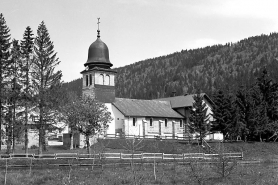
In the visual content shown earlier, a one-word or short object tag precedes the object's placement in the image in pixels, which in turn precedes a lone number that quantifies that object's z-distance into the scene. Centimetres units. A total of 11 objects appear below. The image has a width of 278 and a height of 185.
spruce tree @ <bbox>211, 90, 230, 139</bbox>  5294
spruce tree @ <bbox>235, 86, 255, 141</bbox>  5259
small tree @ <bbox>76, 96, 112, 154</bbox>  4347
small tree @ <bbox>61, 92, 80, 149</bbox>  4531
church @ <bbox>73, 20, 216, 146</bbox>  5922
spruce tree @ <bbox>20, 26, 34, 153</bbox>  4522
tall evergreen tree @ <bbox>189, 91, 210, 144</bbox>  5078
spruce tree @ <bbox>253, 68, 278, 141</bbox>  5241
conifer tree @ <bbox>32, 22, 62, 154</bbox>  4450
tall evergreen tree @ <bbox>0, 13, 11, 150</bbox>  4372
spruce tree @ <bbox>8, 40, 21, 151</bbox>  4422
